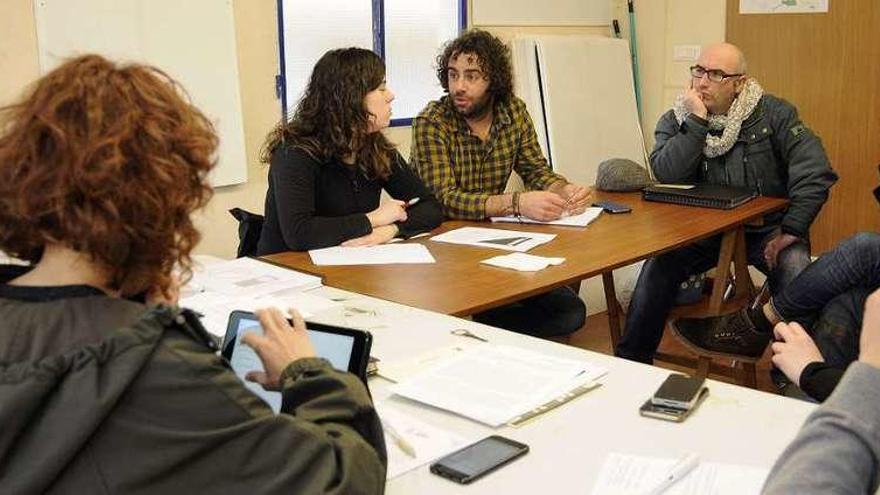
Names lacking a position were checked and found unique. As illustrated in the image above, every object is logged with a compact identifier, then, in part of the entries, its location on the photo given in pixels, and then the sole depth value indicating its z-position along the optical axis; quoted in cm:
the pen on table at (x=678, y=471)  124
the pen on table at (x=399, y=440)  137
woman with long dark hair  269
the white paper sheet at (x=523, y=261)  247
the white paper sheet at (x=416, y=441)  134
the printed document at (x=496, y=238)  273
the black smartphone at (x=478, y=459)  129
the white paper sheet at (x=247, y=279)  222
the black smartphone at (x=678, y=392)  148
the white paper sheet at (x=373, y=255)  254
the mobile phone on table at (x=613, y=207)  320
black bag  296
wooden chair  300
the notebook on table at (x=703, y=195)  327
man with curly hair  311
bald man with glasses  339
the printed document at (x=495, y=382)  150
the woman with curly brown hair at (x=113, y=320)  87
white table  129
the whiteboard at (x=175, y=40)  325
